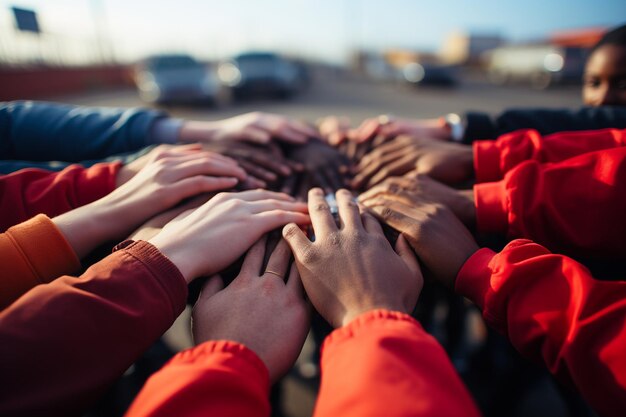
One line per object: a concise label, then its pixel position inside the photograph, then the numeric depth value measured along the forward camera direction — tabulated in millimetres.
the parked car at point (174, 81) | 6980
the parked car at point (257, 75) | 8023
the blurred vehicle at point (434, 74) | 10172
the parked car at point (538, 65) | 9195
